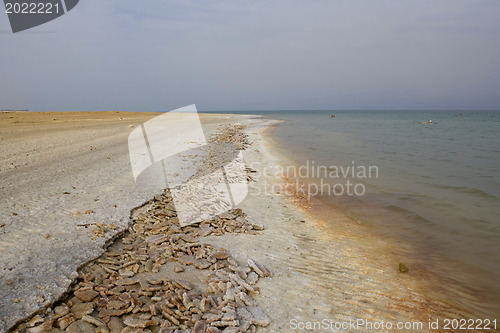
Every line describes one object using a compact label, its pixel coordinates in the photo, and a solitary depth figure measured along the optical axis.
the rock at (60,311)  3.22
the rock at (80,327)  3.09
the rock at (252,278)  4.27
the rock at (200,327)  3.22
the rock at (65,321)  3.12
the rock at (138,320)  3.22
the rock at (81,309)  3.30
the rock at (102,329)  3.13
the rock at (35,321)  3.03
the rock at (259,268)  4.52
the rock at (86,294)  3.54
